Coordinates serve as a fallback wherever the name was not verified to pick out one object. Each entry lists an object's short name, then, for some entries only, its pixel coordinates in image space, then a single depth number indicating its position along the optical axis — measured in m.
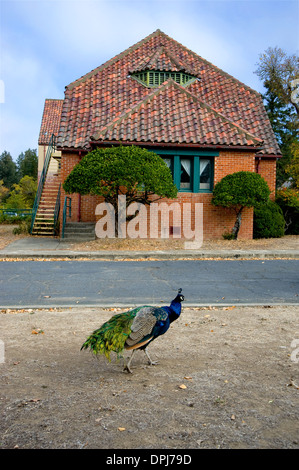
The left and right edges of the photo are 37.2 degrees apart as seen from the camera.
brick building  20.06
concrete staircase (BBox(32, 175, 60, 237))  21.42
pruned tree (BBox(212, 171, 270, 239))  18.58
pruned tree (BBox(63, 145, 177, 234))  16.50
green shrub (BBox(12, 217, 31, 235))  21.75
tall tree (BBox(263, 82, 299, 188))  39.41
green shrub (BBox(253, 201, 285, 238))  20.97
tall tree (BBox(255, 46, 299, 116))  35.42
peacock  4.59
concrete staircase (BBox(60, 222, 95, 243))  18.55
